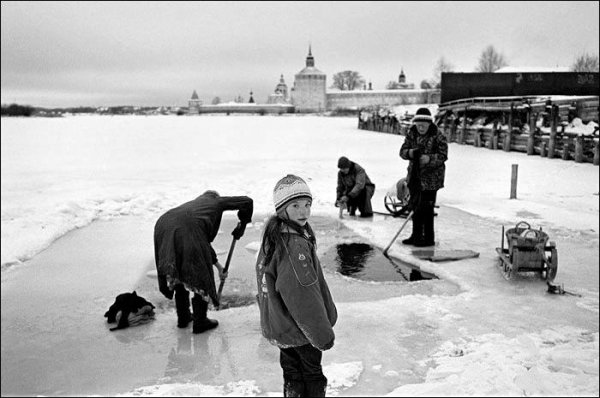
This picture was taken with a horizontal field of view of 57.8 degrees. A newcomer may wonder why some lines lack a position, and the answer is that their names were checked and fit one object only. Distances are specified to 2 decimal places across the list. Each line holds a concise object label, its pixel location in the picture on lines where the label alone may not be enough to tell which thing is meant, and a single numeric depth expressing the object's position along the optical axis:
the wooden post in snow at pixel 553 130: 18.06
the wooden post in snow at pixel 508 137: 20.81
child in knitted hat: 2.02
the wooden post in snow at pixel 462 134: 23.05
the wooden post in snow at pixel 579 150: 16.97
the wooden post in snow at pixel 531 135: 19.44
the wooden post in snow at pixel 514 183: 10.55
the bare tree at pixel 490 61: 68.94
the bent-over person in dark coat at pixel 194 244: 3.93
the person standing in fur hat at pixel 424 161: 6.43
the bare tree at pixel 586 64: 56.46
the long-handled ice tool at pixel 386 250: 6.62
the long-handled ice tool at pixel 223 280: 4.01
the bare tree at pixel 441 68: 75.38
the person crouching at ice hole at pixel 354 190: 8.67
